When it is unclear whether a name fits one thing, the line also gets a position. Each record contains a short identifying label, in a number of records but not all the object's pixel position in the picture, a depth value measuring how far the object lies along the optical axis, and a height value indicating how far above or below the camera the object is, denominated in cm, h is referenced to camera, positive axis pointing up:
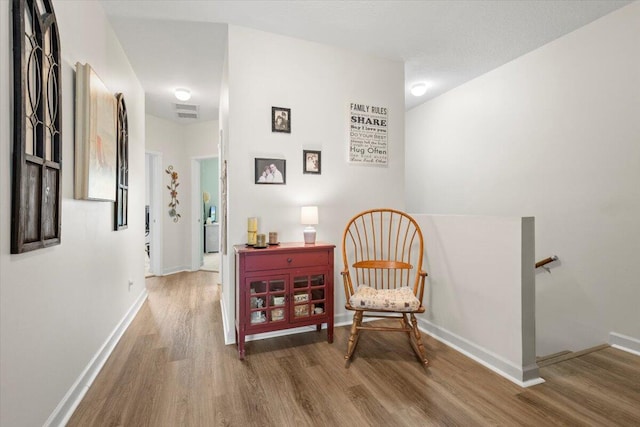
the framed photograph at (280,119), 265 +84
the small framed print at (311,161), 278 +48
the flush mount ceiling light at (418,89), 386 +162
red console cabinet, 220 -58
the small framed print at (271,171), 259 +37
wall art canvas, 182 +50
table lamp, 250 -5
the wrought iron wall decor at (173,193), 513 +34
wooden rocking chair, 210 -58
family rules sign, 298 +80
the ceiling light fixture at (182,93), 389 +157
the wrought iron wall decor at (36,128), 118 +37
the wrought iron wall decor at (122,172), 255 +38
